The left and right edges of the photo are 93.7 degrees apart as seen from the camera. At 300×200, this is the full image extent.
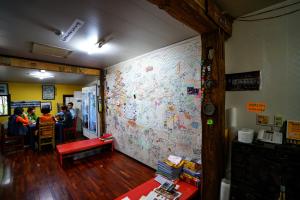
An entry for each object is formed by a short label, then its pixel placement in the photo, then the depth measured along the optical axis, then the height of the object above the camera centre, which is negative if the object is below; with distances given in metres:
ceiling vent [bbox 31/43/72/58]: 2.32 +0.88
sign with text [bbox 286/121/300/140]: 1.22 -0.27
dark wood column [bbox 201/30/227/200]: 1.57 -0.31
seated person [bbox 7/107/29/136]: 4.00 -0.74
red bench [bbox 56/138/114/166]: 3.08 -1.12
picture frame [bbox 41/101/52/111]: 6.20 -0.19
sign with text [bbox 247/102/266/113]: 1.55 -0.08
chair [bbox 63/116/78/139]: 4.84 -1.01
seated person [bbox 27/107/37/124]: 5.12 -0.58
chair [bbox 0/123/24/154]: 4.00 -1.25
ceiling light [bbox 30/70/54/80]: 4.51 +0.86
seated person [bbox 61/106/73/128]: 4.73 -0.66
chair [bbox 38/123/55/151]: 4.08 -1.02
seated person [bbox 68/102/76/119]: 5.51 -0.33
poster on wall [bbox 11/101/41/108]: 5.54 -0.17
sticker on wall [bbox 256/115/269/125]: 1.52 -0.22
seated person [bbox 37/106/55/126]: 4.12 -0.55
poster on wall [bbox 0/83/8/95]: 5.26 +0.42
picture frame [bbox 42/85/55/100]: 6.26 +0.34
